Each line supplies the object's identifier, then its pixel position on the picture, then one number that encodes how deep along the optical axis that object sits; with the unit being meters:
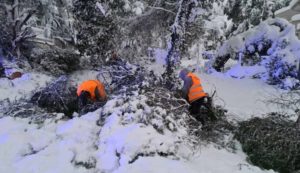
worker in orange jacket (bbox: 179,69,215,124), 3.86
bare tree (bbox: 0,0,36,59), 8.22
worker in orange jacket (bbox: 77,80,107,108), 3.89
